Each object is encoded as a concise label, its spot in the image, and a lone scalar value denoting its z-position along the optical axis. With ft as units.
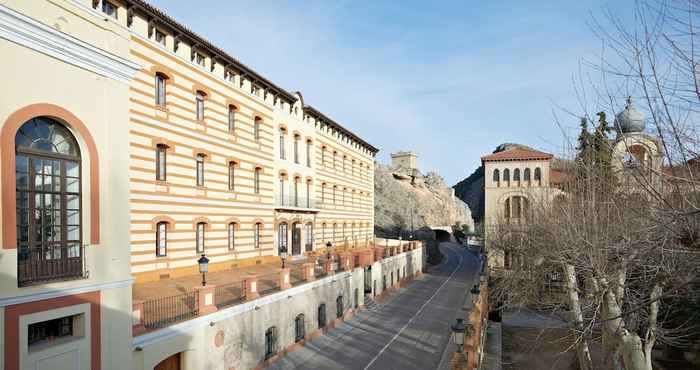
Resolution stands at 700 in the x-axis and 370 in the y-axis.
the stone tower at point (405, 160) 276.82
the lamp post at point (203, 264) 40.34
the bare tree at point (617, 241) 18.13
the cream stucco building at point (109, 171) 24.49
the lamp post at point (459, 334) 37.76
